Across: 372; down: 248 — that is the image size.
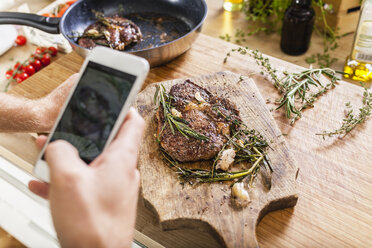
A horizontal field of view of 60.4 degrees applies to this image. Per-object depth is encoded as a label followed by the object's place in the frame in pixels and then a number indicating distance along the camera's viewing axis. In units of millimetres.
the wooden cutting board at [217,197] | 905
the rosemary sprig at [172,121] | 1037
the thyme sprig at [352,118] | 1164
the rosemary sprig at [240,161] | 995
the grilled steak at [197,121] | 1024
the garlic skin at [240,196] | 930
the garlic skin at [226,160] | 1005
